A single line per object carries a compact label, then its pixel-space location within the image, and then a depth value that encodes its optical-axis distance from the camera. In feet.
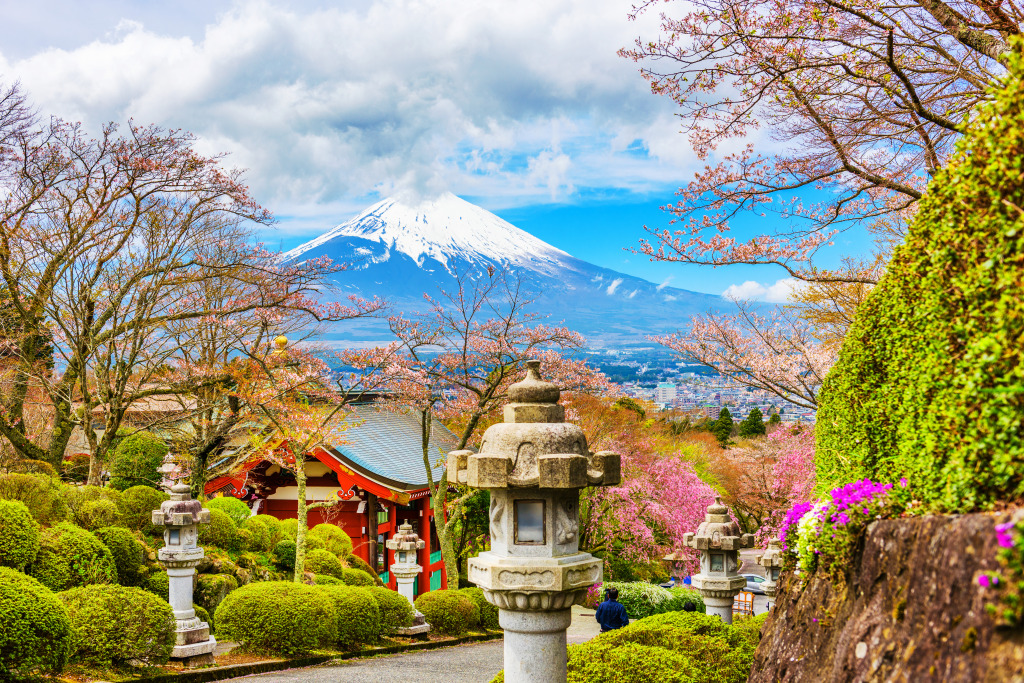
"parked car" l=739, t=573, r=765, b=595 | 82.49
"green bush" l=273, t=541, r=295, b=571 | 48.29
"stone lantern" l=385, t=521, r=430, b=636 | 43.12
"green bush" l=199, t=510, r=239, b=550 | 42.60
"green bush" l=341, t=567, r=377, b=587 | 48.29
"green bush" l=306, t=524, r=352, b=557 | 52.60
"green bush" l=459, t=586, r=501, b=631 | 48.04
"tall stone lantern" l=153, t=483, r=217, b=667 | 30.60
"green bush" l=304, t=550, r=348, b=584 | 46.50
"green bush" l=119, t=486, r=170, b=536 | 38.58
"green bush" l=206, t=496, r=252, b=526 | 50.14
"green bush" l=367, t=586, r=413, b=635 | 39.60
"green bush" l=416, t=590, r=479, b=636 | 44.73
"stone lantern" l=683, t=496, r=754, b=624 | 33.01
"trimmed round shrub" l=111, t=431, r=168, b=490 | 51.08
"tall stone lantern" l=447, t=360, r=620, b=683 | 15.52
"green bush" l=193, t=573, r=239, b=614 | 37.68
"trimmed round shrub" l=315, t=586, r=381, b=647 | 36.42
